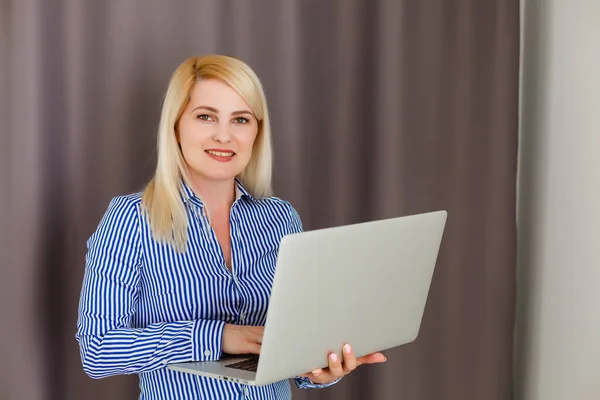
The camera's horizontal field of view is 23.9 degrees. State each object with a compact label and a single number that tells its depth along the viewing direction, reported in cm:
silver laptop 218
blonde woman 239
